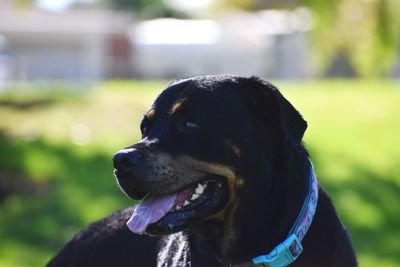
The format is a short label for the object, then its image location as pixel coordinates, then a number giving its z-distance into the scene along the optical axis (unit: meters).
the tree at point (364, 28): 11.37
